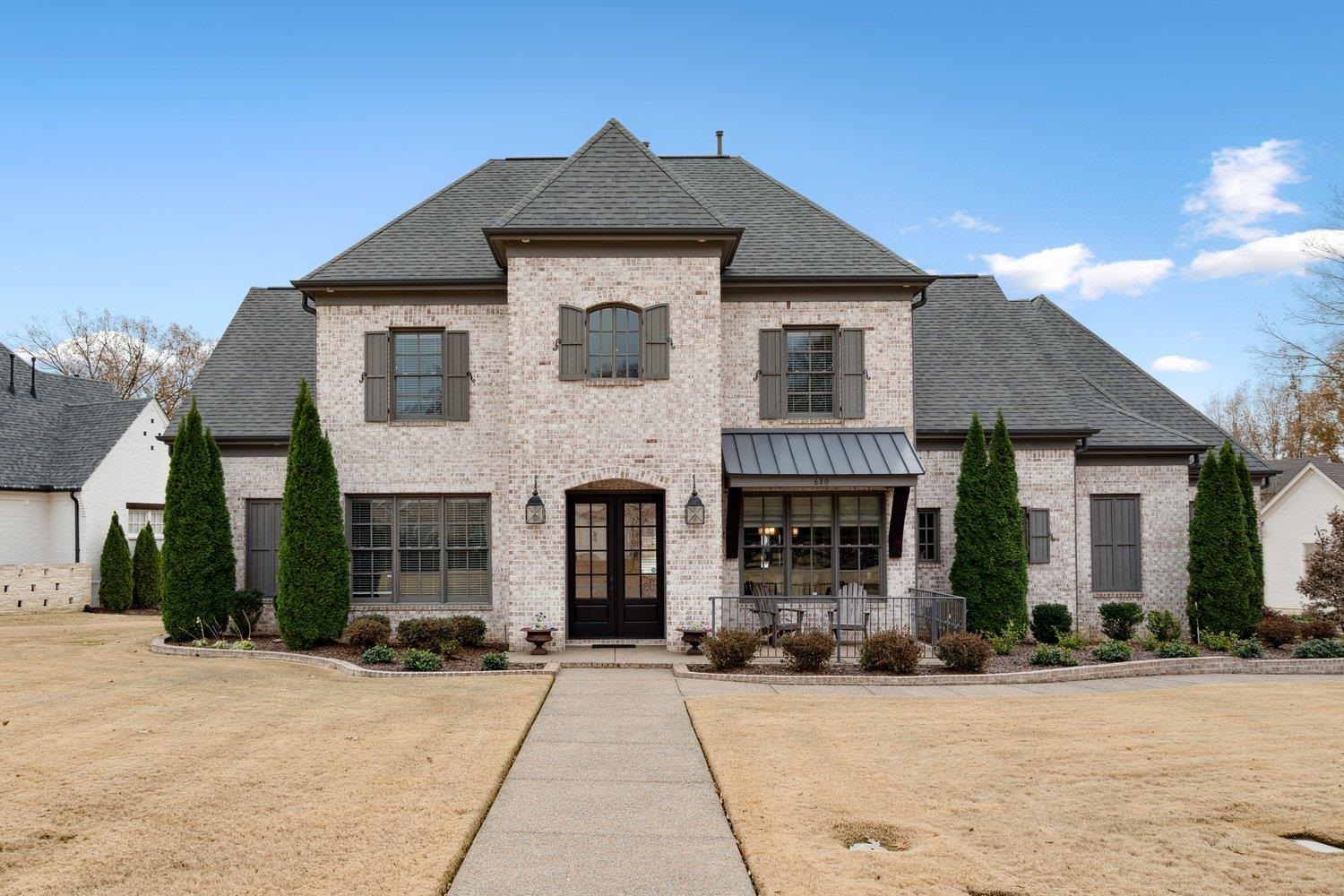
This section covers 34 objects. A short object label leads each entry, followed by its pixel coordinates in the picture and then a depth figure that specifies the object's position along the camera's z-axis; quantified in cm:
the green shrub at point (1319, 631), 1526
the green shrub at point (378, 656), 1306
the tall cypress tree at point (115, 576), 2448
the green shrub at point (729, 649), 1254
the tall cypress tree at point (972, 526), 1514
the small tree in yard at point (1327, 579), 1673
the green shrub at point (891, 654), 1241
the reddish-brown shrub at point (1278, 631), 1498
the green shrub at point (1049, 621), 1559
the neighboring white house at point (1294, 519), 2861
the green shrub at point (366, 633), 1400
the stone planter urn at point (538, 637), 1373
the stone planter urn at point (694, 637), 1370
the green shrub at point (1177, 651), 1396
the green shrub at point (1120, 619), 1620
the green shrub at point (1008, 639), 1413
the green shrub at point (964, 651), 1258
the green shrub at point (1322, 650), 1412
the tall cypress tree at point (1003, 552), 1502
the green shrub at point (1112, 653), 1374
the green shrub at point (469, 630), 1459
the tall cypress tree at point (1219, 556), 1576
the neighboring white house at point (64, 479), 2380
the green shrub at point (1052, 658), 1342
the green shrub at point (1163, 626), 1603
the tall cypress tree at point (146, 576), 2523
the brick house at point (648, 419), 1423
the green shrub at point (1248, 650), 1410
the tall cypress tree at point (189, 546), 1494
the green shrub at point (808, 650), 1229
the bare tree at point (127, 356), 4353
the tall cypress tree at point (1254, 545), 1584
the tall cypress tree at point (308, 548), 1408
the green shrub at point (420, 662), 1265
